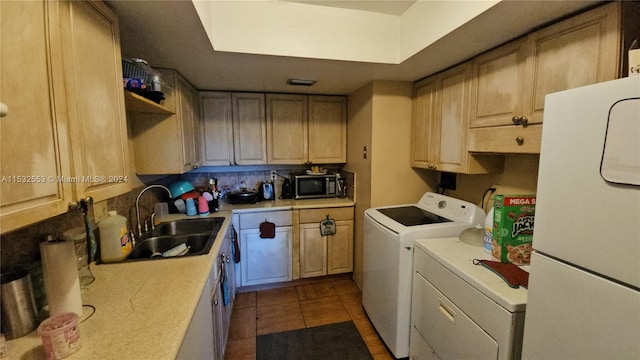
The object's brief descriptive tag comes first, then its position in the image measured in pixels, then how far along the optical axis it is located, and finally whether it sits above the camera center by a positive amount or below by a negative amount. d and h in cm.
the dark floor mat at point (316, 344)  195 -141
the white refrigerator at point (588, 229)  65 -19
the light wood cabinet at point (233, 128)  277 +31
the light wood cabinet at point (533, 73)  112 +42
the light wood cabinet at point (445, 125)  186 +25
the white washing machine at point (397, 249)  180 -65
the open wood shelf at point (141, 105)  134 +32
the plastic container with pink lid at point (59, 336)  76 -51
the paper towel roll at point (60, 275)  90 -40
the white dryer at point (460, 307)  110 -71
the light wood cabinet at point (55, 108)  63 +15
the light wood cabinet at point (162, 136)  200 +16
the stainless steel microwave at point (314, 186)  300 -31
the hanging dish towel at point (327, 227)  279 -71
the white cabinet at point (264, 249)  265 -91
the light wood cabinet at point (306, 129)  291 +32
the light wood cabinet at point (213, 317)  106 -79
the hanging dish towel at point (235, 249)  248 -84
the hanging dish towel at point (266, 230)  264 -70
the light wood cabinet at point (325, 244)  278 -90
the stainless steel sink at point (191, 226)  217 -55
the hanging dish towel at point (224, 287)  181 -89
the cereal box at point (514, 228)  143 -38
